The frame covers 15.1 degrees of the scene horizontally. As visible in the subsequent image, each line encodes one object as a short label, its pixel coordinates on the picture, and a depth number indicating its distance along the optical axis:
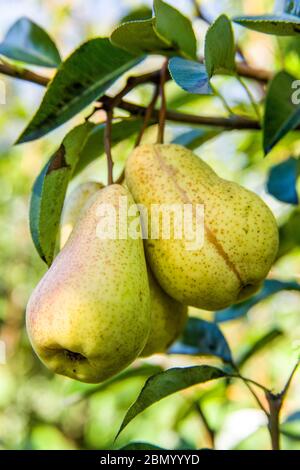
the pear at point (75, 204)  0.61
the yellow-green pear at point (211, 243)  0.54
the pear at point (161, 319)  0.57
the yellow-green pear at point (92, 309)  0.51
